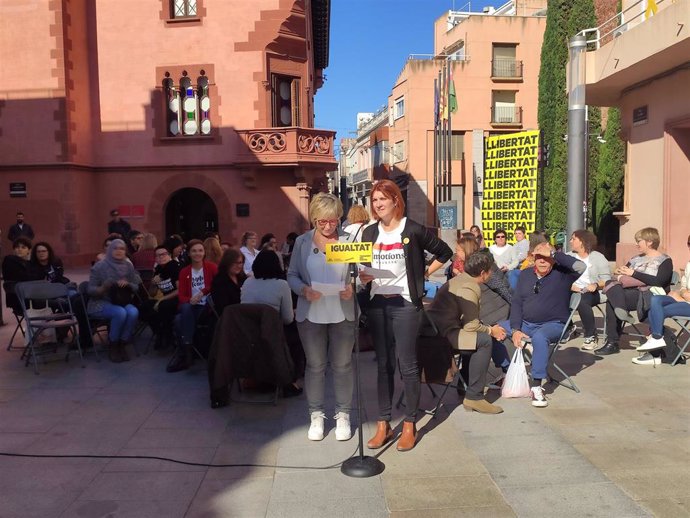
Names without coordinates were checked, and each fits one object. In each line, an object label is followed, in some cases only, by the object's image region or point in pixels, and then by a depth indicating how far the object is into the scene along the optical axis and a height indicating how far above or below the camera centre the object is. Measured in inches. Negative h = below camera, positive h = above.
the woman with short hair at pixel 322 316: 183.2 -30.6
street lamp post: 402.0 +34.1
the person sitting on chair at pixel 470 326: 212.5 -39.3
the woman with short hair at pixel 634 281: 287.0 -34.3
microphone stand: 163.3 -66.1
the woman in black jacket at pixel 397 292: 178.2 -23.3
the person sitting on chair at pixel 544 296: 232.1 -33.0
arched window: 729.6 +121.5
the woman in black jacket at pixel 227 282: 254.5 -29.1
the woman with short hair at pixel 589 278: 307.4 -34.5
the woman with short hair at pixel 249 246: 389.8 -22.8
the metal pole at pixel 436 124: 1135.0 +154.7
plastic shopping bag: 223.1 -60.3
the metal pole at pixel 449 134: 1022.0 +119.7
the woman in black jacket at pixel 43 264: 321.1 -26.4
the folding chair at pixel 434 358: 205.0 -48.1
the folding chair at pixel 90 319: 301.6 -51.2
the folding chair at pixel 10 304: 311.5 -45.1
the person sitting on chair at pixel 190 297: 279.4 -38.9
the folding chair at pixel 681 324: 270.4 -51.0
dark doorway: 789.9 -5.4
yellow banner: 470.3 +18.8
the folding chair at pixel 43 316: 283.3 -47.5
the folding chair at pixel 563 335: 232.7 -48.8
